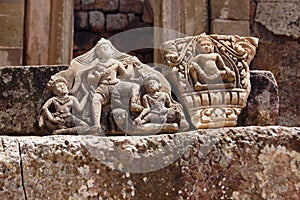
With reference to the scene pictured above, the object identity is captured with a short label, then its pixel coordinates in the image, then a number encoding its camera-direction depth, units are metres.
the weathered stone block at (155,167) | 3.95
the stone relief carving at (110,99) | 4.58
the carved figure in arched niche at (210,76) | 4.77
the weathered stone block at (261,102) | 5.00
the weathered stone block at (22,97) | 4.80
